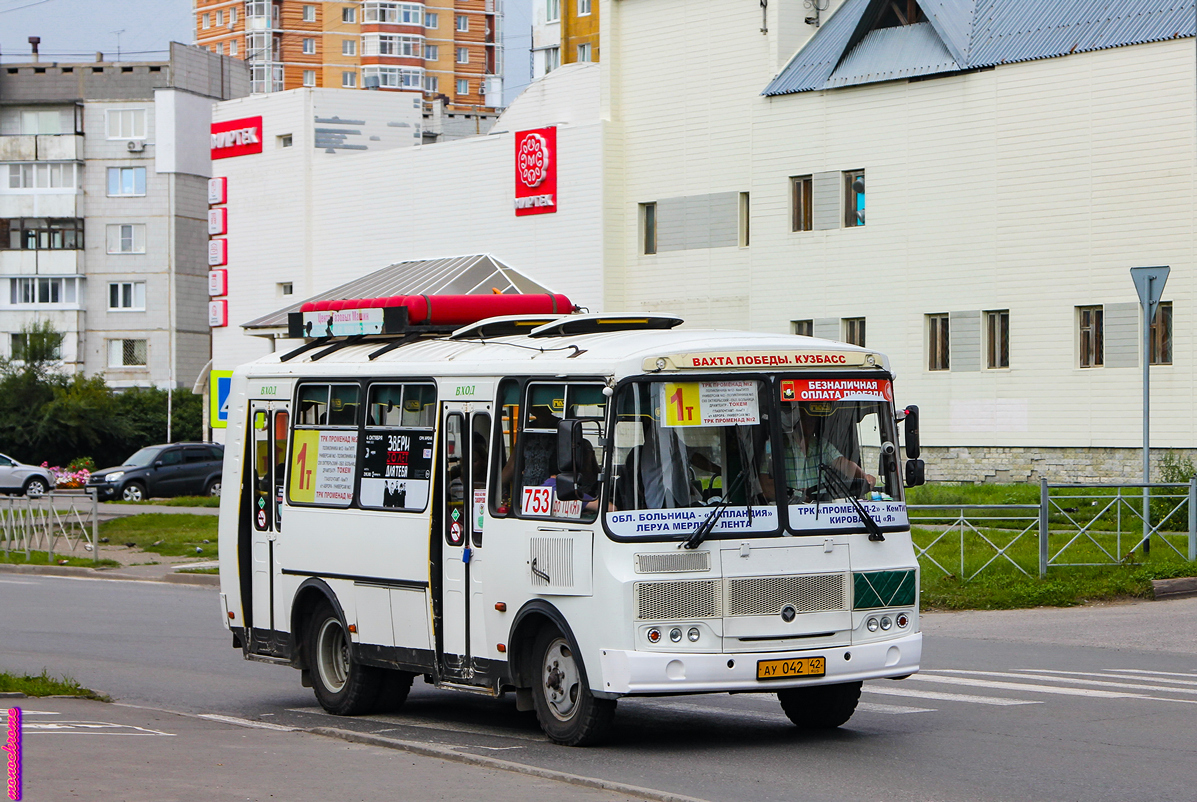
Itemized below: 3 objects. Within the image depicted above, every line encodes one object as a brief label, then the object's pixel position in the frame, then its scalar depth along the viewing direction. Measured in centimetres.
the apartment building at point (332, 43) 13562
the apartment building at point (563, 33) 9289
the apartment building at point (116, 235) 8556
